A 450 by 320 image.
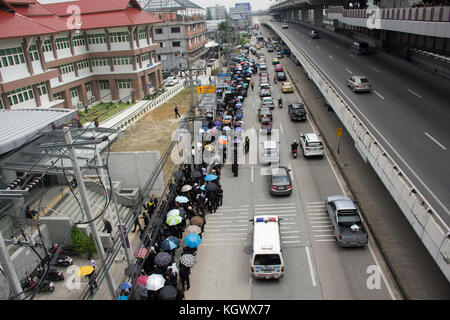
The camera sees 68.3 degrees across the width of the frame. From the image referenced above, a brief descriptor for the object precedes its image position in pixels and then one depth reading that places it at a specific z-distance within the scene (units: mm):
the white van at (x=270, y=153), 23319
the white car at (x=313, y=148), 23562
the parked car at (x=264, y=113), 31812
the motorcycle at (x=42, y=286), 13961
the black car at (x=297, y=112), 31641
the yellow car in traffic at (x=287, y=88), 43594
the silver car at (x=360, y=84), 26875
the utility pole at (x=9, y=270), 7602
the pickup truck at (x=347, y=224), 14078
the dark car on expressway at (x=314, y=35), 67938
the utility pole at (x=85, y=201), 9625
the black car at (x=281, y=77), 51250
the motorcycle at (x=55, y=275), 14422
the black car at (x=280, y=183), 19031
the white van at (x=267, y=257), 12680
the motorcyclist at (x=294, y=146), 24094
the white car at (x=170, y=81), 59125
